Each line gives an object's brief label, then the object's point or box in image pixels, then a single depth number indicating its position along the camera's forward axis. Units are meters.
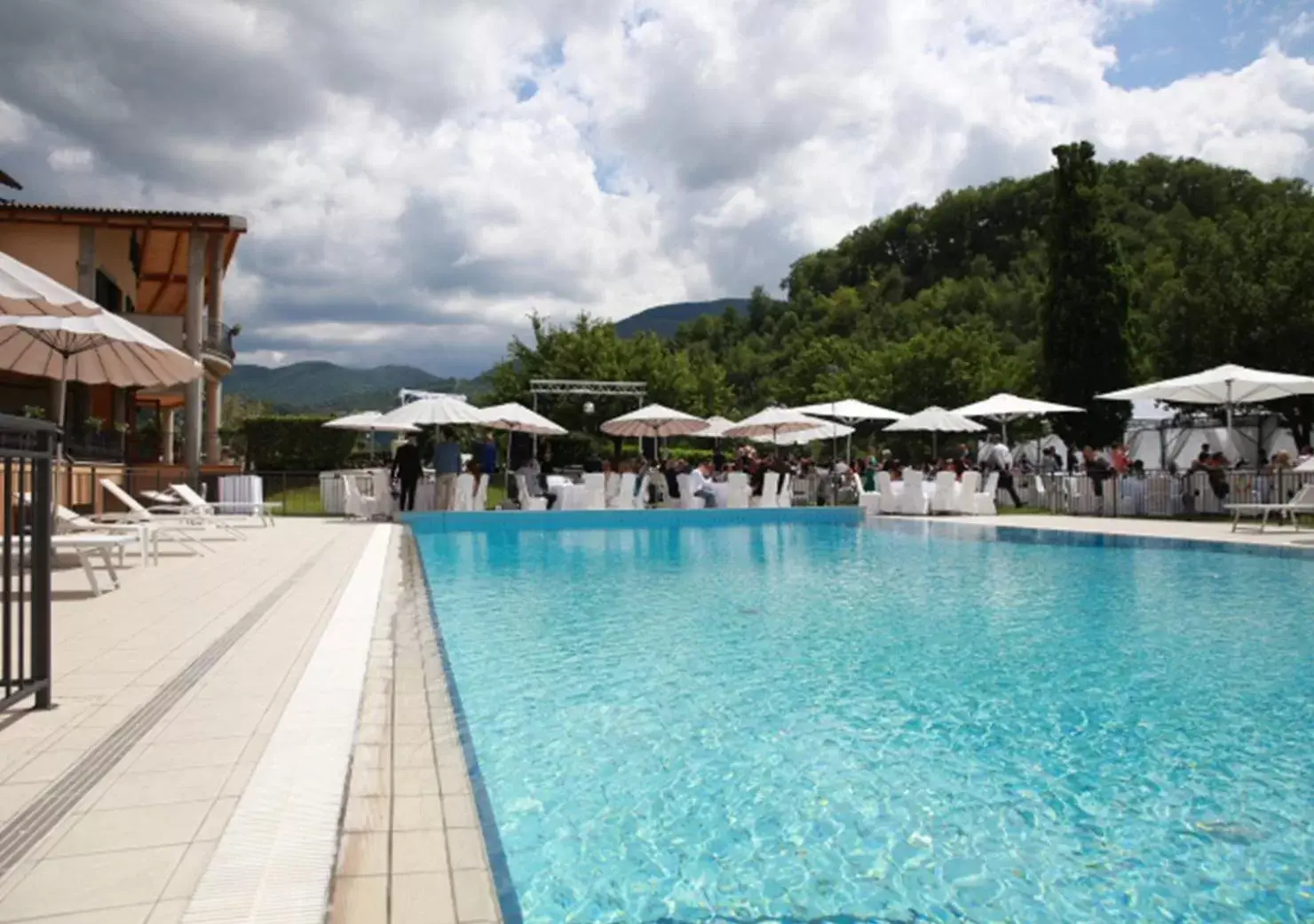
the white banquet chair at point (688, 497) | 18.97
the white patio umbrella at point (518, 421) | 18.94
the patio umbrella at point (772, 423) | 20.64
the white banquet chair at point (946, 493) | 18.19
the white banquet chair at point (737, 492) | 18.61
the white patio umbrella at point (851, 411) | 20.66
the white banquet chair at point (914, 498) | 18.62
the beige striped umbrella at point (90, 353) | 7.91
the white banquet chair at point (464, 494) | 16.95
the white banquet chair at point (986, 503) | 18.14
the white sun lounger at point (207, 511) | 12.11
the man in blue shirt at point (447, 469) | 17.28
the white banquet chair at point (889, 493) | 18.86
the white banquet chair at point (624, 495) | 18.69
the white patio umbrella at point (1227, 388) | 14.92
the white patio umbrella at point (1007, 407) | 19.75
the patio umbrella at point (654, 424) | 21.09
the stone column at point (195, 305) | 20.95
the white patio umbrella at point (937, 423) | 20.59
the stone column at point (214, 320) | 22.62
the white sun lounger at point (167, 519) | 10.32
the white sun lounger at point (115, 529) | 8.35
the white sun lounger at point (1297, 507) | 12.27
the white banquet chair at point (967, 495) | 18.28
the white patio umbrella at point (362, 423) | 18.92
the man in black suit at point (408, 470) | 17.28
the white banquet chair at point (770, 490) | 18.91
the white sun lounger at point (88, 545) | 6.77
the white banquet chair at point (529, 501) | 17.83
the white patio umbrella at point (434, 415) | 17.12
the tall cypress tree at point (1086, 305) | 24.80
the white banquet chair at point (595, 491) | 18.00
